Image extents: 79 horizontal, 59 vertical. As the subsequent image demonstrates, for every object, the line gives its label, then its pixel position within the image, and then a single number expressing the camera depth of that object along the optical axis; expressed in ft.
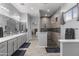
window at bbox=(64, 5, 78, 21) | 6.20
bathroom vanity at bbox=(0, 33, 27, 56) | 4.93
